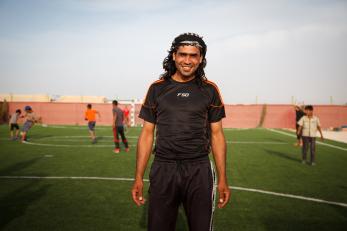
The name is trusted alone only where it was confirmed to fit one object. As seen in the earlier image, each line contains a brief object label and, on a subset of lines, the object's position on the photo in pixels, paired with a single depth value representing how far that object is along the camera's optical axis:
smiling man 2.91
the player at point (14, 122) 19.26
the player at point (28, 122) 17.61
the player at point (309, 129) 11.13
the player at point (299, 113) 17.48
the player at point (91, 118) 16.98
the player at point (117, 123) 13.55
